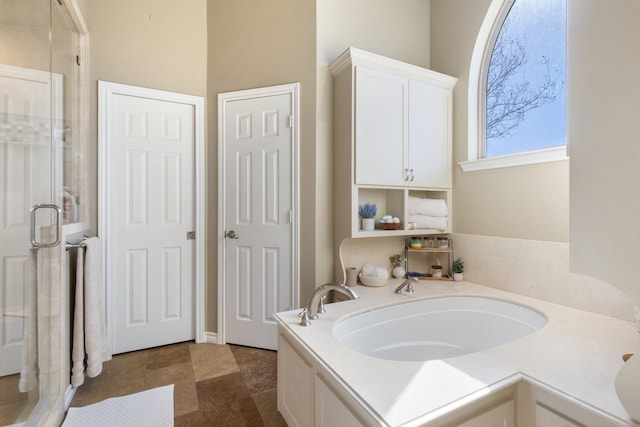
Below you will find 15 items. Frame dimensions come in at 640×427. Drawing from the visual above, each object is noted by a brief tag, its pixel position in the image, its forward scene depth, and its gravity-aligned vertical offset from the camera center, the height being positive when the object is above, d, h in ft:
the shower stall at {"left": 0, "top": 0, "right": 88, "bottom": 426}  4.36 -0.01
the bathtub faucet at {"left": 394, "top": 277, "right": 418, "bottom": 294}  6.49 -1.68
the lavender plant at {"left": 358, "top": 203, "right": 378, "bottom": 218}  7.12 +0.04
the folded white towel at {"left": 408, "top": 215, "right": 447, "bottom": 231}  7.61 -0.24
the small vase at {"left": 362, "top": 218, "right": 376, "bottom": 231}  7.07 -0.28
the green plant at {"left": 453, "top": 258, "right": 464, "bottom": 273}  7.61 -1.40
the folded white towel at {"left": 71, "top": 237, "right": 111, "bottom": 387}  5.94 -2.24
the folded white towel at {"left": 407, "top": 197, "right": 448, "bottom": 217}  7.64 +0.15
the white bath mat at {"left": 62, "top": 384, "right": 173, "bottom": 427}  5.22 -3.75
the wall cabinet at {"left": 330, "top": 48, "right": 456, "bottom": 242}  6.70 +1.89
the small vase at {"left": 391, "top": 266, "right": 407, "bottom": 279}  7.87 -1.61
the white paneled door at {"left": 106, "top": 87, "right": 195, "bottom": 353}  7.62 -0.24
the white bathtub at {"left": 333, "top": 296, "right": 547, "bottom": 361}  5.58 -2.32
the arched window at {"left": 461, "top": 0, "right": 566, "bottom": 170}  6.23 +3.03
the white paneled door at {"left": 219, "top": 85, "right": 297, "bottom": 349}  7.72 -0.01
